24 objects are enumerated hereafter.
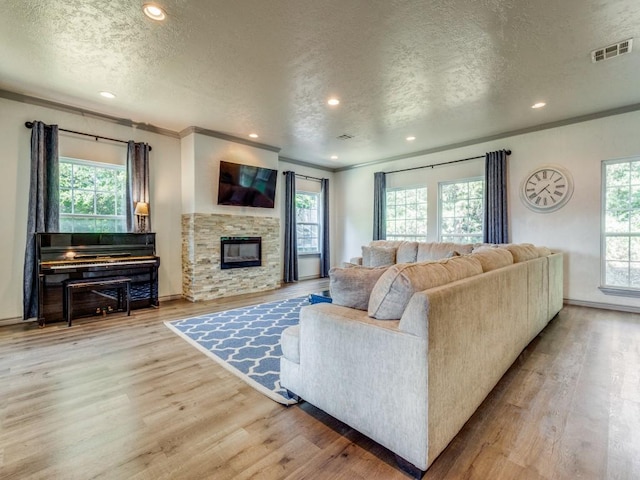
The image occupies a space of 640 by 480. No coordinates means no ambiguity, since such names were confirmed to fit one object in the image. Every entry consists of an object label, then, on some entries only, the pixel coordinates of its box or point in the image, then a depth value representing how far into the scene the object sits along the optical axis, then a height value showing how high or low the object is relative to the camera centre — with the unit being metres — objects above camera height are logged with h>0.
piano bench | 3.78 -0.65
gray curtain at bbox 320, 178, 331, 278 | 7.67 +0.07
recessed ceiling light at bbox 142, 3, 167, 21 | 2.25 +1.74
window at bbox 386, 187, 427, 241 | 6.48 +0.55
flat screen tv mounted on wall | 5.28 +0.99
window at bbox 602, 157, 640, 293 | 4.24 +0.20
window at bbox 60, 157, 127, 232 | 4.23 +0.63
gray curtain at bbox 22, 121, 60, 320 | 3.80 +0.46
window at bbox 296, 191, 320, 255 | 7.35 +0.42
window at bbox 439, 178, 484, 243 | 5.69 +0.54
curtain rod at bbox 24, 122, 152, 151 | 3.84 +1.50
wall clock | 4.70 +0.80
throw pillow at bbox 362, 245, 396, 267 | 5.45 -0.32
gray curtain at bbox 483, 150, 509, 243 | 5.18 +0.70
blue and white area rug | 2.42 -1.08
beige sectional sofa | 1.39 -0.61
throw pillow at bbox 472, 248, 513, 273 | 2.31 -0.17
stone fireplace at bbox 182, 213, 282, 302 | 5.05 -0.29
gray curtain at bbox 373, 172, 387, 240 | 7.01 +0.71
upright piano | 3.82 -0.35
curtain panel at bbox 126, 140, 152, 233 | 4.63 +0.95
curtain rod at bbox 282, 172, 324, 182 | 7.18 +1.52
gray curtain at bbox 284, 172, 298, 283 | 6.81 +0.17
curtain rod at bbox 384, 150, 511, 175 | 5.21 +1.51
